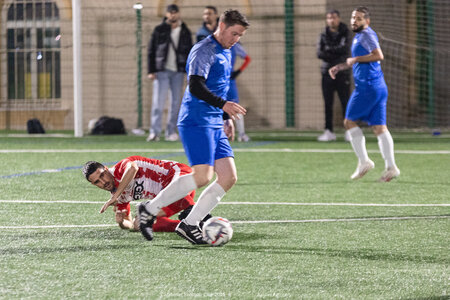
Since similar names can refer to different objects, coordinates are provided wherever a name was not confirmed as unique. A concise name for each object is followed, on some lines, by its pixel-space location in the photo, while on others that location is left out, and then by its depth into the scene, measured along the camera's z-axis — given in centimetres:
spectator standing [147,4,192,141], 3008
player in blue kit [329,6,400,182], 1881
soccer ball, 1092
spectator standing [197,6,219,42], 2812
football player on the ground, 1190
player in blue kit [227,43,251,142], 2775
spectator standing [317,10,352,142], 2975
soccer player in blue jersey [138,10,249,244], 1105
